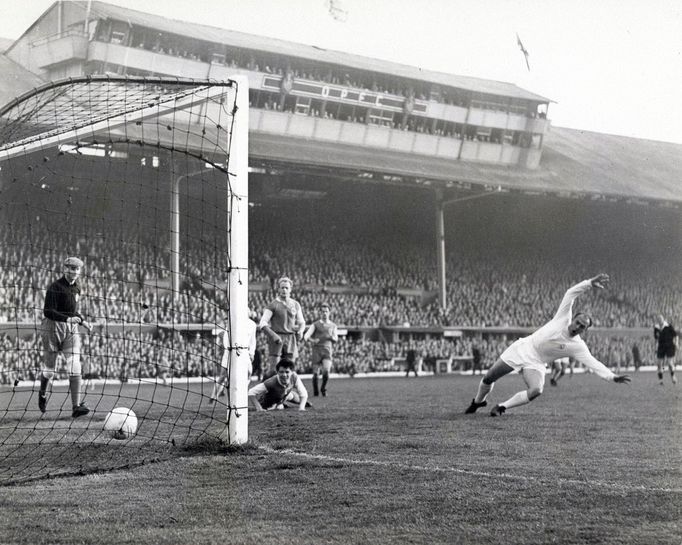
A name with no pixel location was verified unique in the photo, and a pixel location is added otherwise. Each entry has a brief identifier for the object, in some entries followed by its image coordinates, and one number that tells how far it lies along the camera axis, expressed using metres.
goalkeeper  9.63
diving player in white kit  9.88
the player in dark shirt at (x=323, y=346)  15.24
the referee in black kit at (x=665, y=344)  20.20
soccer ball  7.83
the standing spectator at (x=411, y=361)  28.12
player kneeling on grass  10.44
